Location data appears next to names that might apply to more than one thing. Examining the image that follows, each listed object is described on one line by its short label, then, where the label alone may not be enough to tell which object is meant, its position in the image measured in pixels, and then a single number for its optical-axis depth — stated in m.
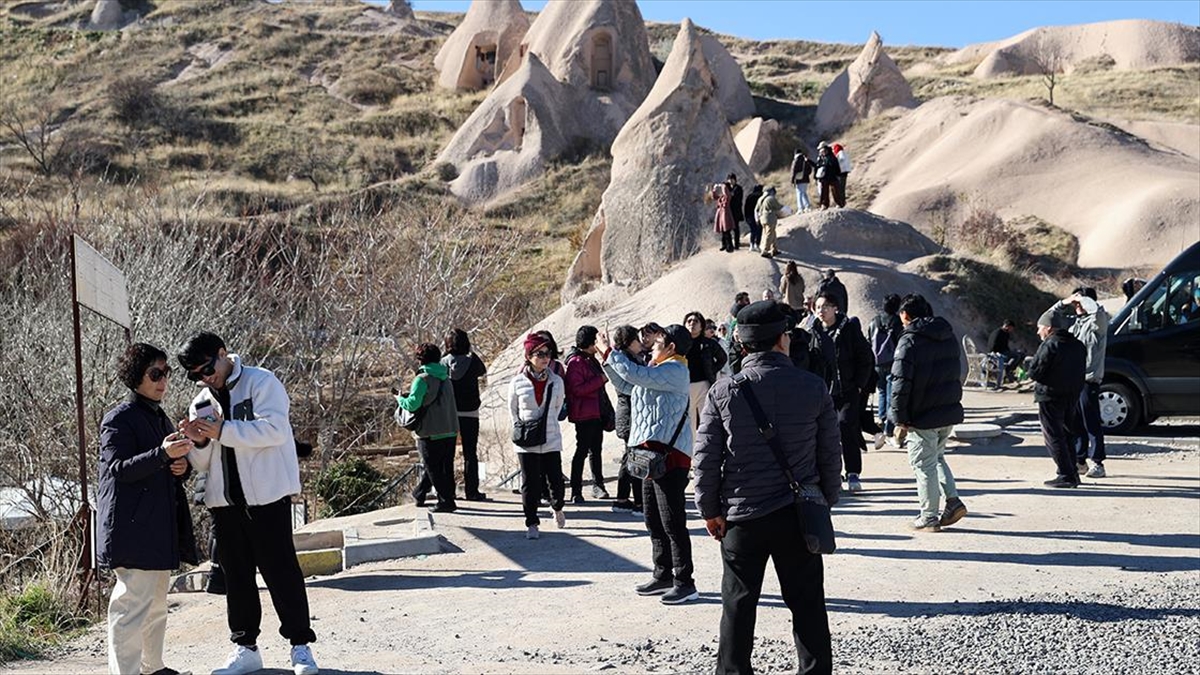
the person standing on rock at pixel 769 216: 23.09
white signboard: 8.68
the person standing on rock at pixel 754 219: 24.16
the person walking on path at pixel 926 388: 9.31
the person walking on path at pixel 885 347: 14.91
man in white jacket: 6.24
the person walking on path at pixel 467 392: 11.95
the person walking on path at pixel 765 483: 5.57
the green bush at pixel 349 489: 14.24
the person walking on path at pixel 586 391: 11.20
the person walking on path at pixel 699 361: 11.08
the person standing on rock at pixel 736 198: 23.97
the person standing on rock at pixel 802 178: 27.16
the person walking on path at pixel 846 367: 11.61
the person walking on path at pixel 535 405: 10.04
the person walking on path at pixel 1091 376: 12.47
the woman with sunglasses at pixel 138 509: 6.06
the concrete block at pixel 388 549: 9.54
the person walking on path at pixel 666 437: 7.61
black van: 15.65
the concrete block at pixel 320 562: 9.34
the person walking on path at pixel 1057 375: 11.20
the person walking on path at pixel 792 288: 19.53
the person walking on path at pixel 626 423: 8.68
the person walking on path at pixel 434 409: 10.97
